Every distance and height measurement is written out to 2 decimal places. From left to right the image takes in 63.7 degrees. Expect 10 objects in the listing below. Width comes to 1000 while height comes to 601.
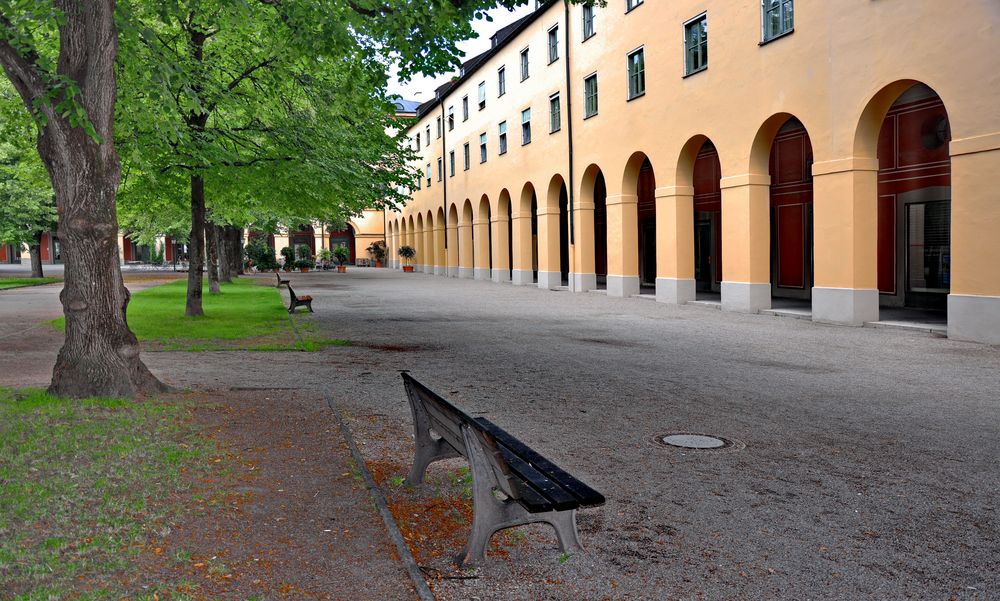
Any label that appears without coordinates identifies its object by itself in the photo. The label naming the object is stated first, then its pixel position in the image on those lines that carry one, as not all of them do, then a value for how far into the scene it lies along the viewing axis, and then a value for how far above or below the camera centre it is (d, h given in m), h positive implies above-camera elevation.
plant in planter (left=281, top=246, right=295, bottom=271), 58.72 +0.48
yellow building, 12.84 +2.49
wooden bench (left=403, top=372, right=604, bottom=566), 3.63 -1.07
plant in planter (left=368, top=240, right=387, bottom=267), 72.69 +0.92
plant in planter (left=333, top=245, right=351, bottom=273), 60.95 +0.64
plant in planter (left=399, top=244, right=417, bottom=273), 57.00 +0.68
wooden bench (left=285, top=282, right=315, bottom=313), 19.31 -0.89
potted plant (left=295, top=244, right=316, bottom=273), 55.81 +0.47
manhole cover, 6.30 -1.49
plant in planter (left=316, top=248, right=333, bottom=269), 63.66 +0.60
